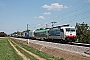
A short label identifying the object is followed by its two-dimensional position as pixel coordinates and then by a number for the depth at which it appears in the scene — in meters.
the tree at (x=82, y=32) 56.83
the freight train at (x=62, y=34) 44.08
